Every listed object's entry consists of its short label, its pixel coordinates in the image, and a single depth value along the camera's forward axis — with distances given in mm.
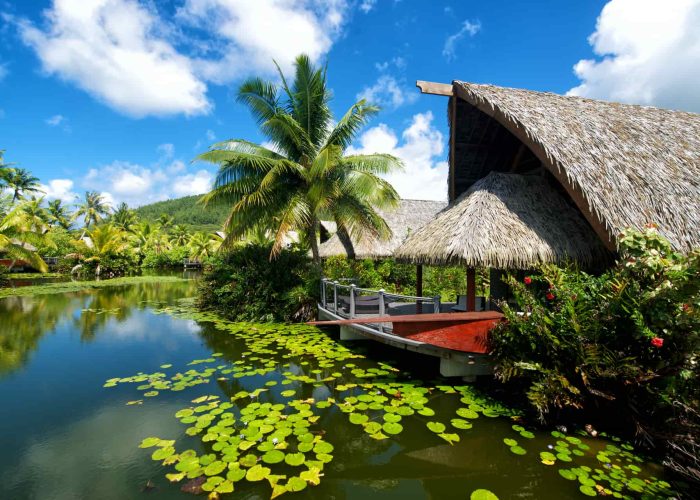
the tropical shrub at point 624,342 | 3695
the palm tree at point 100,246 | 24812
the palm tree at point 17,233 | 17094
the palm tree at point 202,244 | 33062
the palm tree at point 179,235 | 43938
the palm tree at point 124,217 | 50281
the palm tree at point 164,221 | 54688
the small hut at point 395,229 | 14750
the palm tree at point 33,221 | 18484
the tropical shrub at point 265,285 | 11062
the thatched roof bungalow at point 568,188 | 5348
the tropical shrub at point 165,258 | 36500
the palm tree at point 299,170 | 10157
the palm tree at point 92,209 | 45438
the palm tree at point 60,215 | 44406
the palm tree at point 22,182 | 37969
